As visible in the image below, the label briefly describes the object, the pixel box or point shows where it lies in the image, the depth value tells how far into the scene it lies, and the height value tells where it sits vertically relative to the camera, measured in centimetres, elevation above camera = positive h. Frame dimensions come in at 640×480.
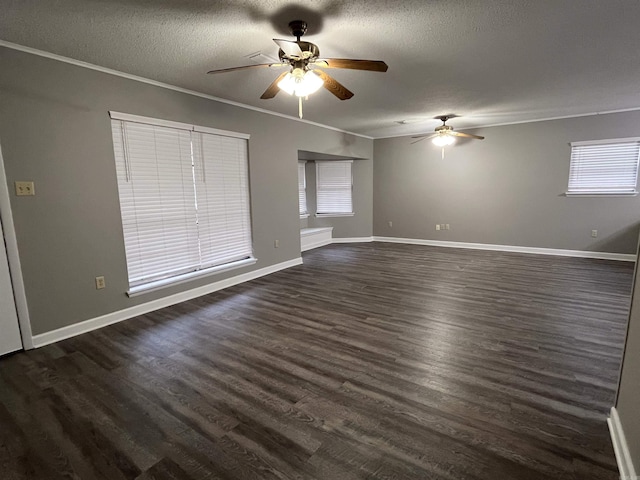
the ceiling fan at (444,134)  534 +104
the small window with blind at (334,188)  757 +14
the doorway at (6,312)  258 -93
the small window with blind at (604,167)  524 +37
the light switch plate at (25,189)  261 +9
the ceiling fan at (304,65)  222 +94
